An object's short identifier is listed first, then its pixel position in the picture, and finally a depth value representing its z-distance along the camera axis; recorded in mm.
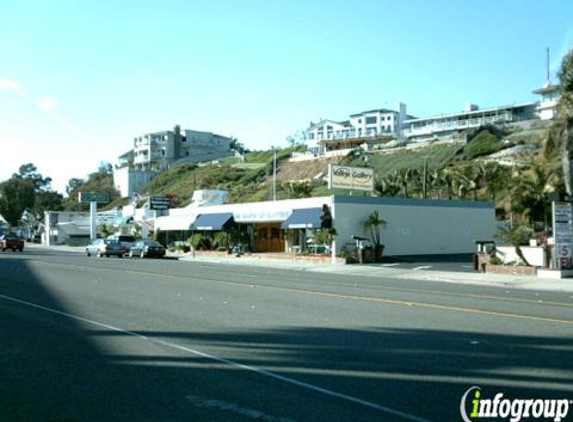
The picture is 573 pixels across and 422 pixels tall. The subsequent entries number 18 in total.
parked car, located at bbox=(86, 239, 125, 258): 50938
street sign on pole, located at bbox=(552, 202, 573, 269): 26875
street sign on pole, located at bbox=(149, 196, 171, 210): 64688
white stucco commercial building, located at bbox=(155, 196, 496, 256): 40938
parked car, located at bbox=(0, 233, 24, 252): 58531
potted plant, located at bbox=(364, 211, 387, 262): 39938
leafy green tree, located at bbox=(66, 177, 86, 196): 194000
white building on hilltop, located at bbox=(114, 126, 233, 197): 161750
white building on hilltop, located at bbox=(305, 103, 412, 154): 148625
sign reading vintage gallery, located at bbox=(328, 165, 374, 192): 43312
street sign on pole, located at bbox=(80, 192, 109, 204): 82531
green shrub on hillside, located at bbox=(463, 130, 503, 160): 100938
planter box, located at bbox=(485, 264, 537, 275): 28406
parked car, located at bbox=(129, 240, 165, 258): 49344
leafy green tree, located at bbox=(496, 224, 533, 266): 29219
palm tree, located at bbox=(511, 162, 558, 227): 35562
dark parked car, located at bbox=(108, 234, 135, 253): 52219
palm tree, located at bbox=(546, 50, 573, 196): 27917
